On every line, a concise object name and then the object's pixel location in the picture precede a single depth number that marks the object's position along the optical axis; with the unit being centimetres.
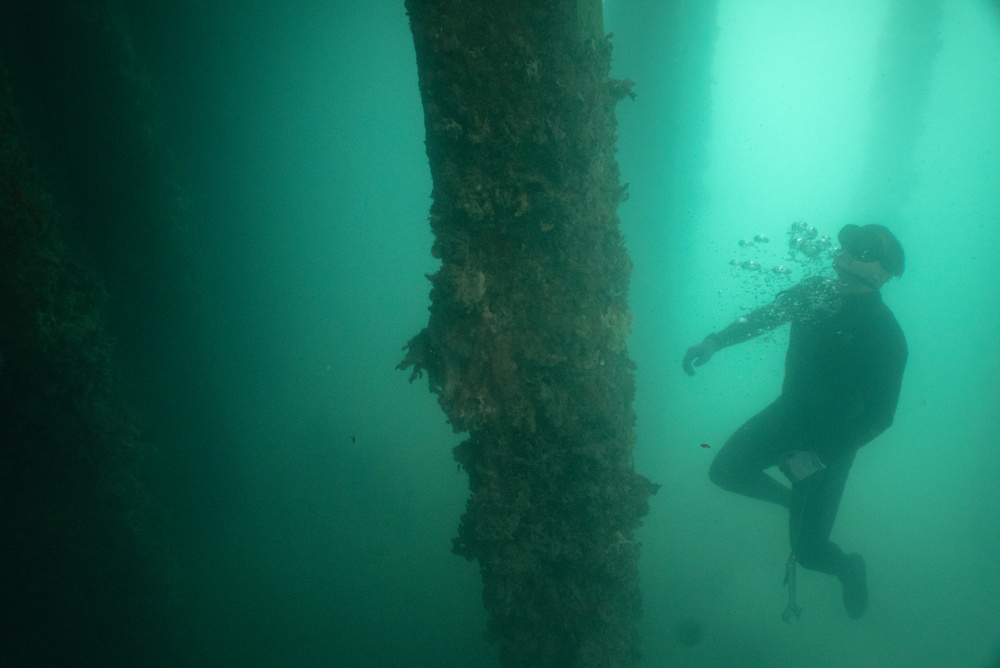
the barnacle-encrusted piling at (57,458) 340
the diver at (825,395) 399
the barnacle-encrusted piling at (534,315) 223
